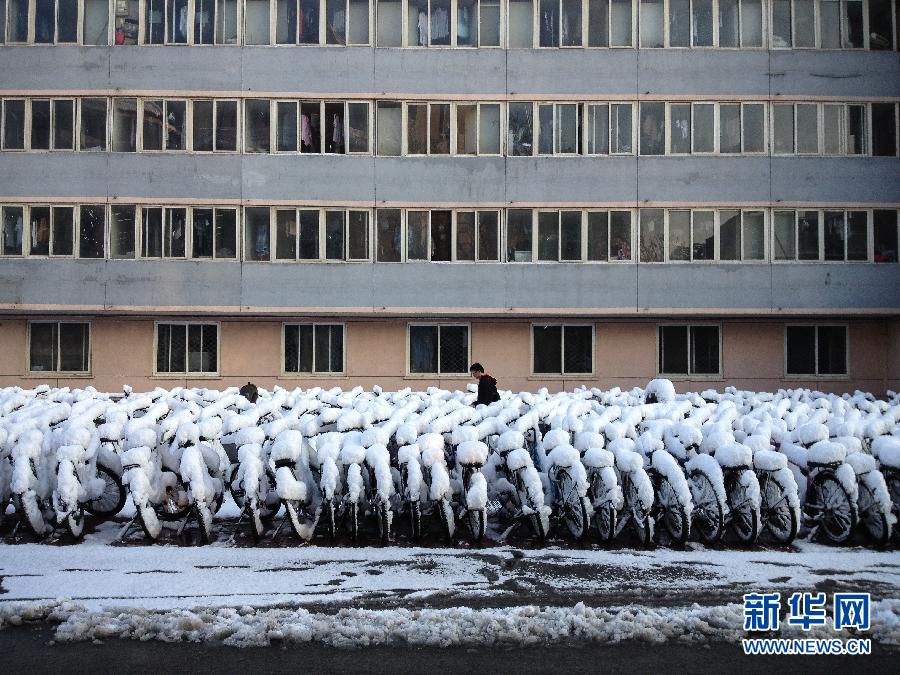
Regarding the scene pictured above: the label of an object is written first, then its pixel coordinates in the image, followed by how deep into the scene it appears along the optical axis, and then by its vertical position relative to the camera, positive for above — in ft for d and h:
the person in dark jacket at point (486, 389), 45.93 -0.69
